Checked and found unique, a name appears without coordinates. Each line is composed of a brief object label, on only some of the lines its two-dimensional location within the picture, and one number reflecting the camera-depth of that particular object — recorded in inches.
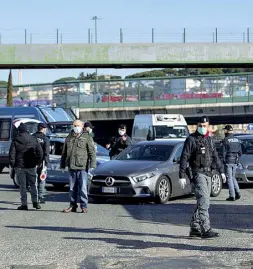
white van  1338.6
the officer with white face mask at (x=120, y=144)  816.3
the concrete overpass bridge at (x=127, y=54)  1916.8
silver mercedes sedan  652.1
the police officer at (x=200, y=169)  438.6
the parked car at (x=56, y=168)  812.0
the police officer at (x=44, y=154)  649.7
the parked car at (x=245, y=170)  831.1
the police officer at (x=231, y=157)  682.8
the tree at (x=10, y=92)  2345.2
